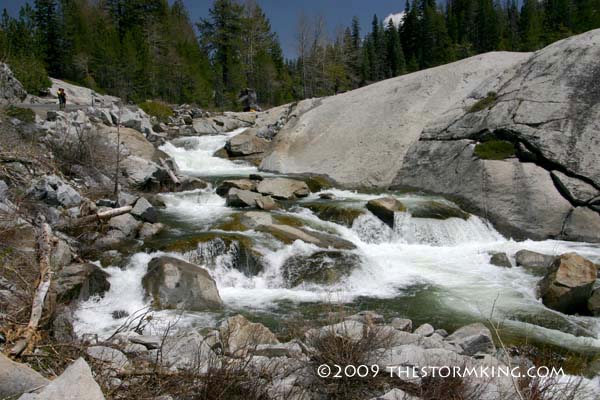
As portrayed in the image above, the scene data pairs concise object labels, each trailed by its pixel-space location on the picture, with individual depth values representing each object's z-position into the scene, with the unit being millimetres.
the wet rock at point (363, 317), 5971
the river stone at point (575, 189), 11930
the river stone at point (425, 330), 6062
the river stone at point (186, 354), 3450
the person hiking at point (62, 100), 23356
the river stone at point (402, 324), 6336
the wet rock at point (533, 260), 9721
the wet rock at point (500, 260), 10045
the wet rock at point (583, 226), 11469
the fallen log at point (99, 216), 9539
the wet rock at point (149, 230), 10383
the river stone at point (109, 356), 3419
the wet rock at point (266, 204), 13031
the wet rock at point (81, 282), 7168
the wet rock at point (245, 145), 23859
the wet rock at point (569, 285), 7445
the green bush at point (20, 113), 15508
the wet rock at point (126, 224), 10110
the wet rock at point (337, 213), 12273
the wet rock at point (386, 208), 12258
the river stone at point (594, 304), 7285
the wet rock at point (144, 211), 10930
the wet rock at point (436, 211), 12516
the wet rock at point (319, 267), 9172
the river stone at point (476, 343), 5055
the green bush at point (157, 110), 34312
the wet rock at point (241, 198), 13258
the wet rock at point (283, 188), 14555
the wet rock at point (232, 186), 14688
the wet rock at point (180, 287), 7727
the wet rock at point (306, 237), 10203
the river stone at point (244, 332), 5358
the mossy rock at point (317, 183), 16219
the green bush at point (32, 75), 35031
